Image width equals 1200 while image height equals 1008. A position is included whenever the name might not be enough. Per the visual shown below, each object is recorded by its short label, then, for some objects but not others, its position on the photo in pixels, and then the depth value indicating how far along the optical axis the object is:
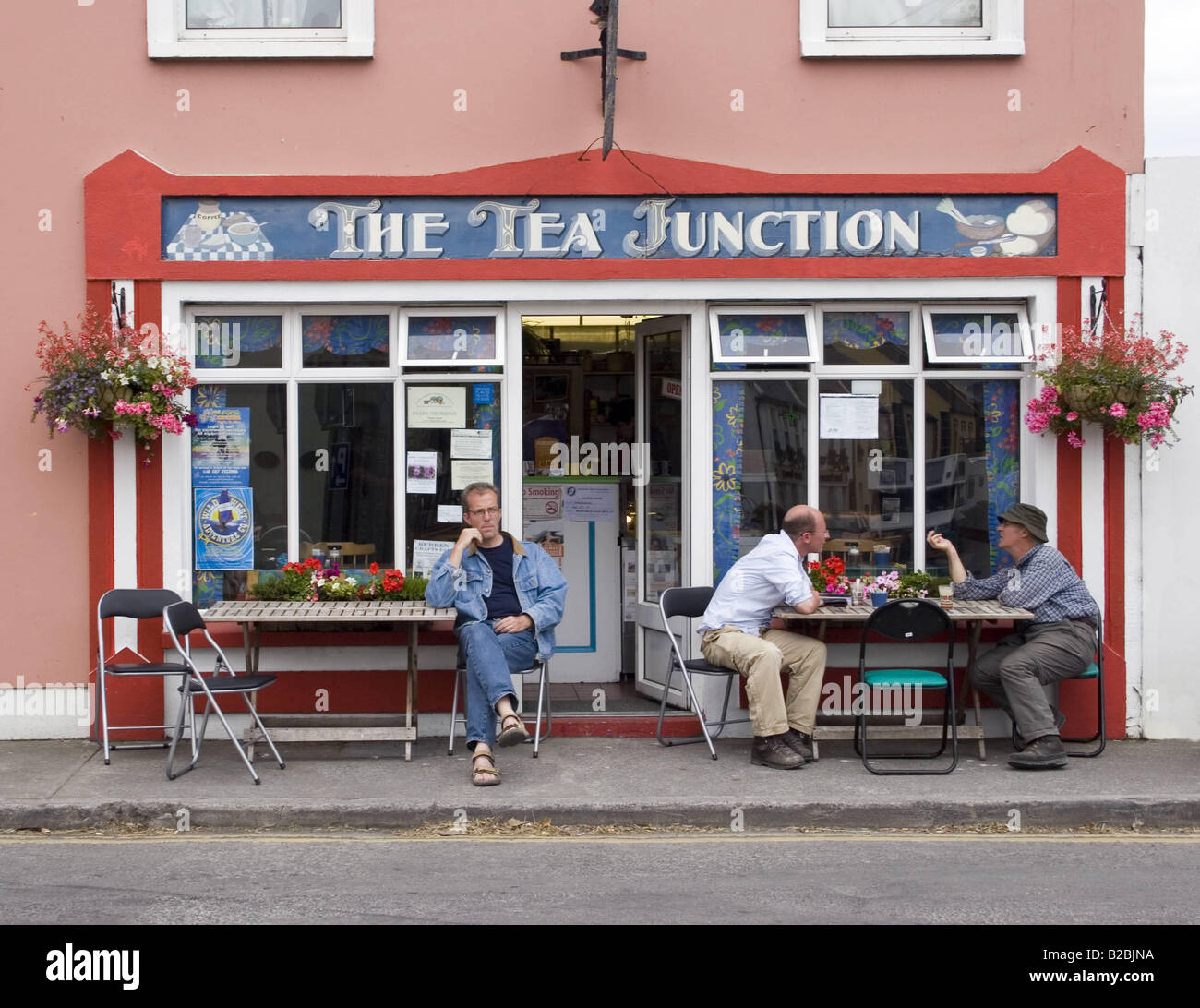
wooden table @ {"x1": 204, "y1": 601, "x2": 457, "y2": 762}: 8.18
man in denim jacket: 8.10
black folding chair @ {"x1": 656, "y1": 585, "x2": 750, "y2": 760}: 8.73
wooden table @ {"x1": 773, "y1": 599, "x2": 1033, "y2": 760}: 8.18
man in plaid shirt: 8.16
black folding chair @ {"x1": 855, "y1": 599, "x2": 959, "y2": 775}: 7.92
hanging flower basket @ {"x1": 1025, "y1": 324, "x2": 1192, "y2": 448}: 8.51
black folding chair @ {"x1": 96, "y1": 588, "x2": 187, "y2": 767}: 8.48
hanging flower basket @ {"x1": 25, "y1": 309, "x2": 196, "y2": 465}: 8.38
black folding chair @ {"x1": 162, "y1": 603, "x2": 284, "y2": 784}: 7.87
